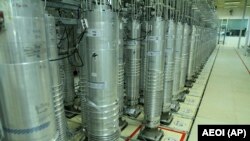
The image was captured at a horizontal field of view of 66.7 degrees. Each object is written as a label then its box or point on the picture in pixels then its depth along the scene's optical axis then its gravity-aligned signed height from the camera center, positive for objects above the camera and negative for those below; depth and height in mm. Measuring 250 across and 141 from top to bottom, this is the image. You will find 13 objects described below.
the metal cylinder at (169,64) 2387 -375
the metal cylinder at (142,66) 3183 -507
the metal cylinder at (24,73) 850 -165
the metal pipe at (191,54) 4377 -450
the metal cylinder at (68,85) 2969 -766
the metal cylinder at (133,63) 2708 -405
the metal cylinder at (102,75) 1411 -304
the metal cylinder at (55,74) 1719 -349
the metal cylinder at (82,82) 1586 -461
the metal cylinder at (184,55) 3511 -377
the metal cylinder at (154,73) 2021 -420
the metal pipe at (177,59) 2896 -370
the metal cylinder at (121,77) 2366 -537
